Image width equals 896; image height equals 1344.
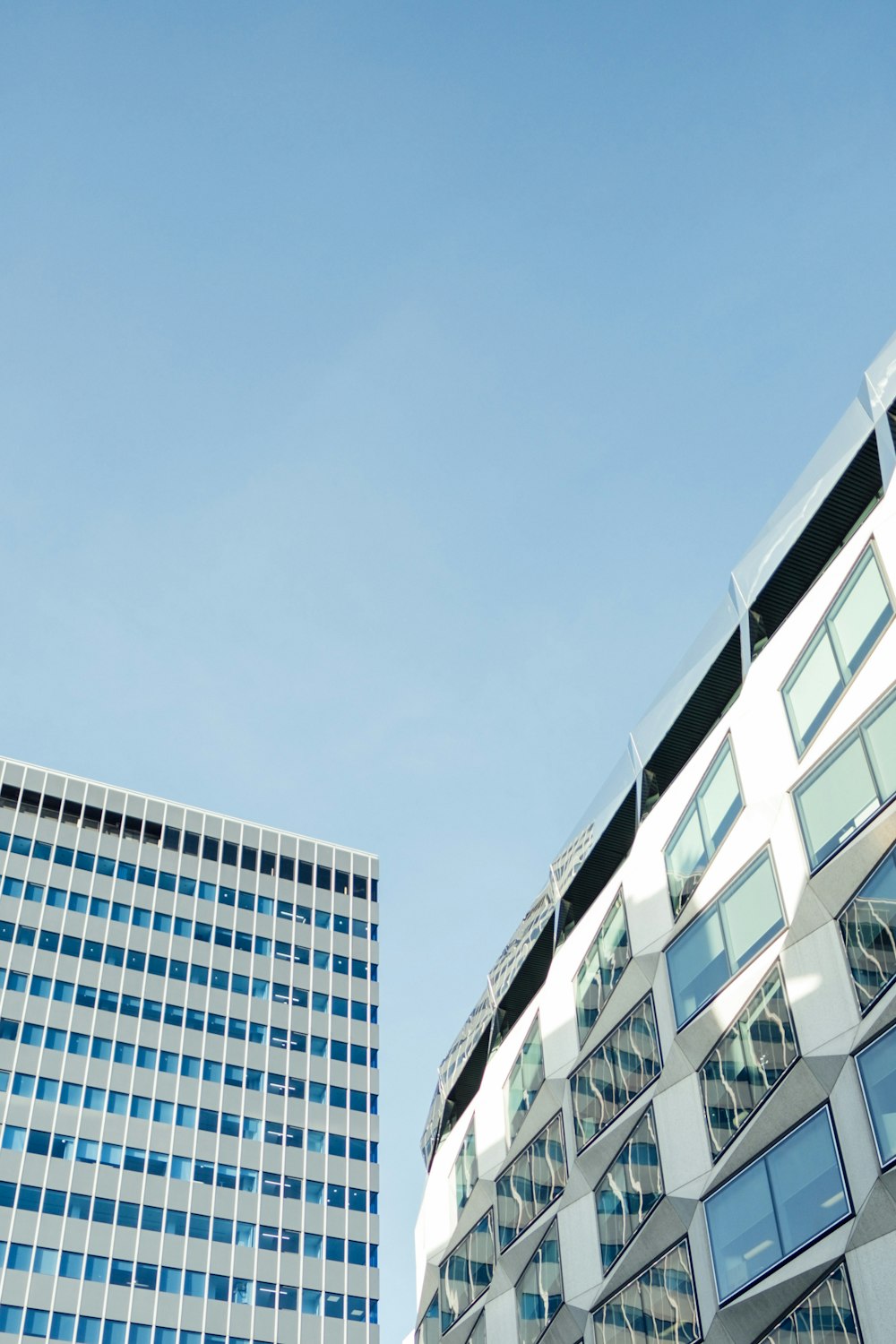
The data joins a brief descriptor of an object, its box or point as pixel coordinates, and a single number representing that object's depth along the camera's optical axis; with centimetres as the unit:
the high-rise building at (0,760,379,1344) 7894
